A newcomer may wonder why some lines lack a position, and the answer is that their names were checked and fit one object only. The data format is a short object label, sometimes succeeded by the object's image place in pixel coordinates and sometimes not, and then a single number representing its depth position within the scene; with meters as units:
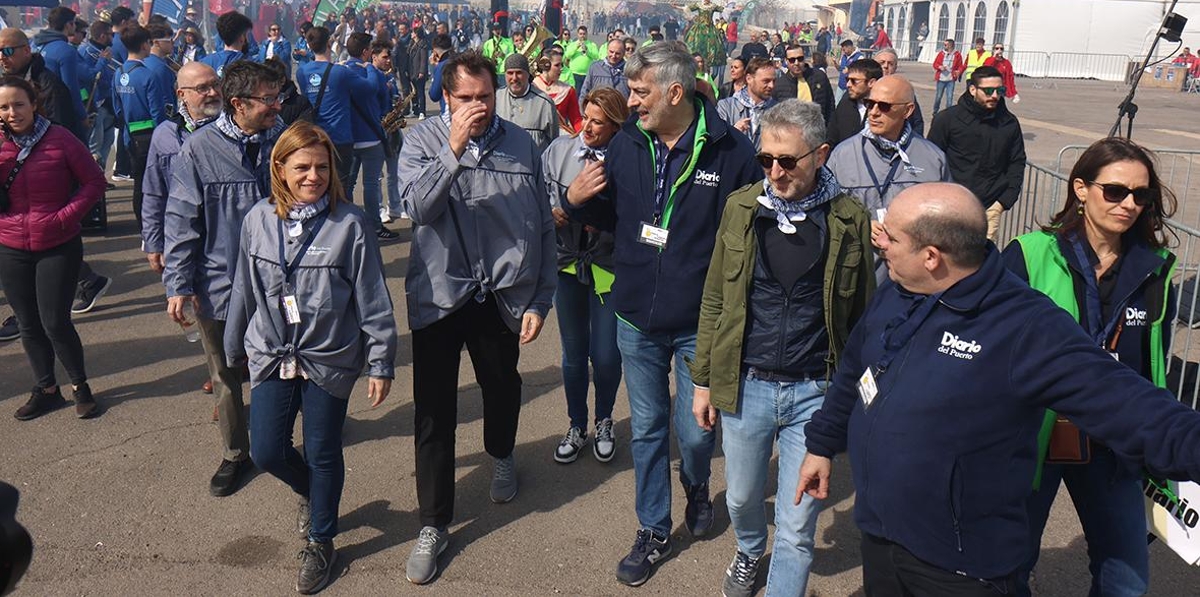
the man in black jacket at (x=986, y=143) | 7.39
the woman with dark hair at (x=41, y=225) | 5.34
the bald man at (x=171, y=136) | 4.76
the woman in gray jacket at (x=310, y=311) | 3.80
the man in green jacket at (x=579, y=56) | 17.33
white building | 38.78
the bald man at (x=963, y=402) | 2.39
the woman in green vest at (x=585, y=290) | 4.73
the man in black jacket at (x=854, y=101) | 7.84
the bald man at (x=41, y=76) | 8.43
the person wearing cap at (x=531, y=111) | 7.00
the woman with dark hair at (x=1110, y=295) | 3.07
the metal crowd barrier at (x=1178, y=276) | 4.88
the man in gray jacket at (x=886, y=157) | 4.66
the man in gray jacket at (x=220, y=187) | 4.45
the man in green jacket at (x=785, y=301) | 3.35
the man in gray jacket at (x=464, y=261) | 3.87
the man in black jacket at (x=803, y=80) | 10.72
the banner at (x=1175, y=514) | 2.94
